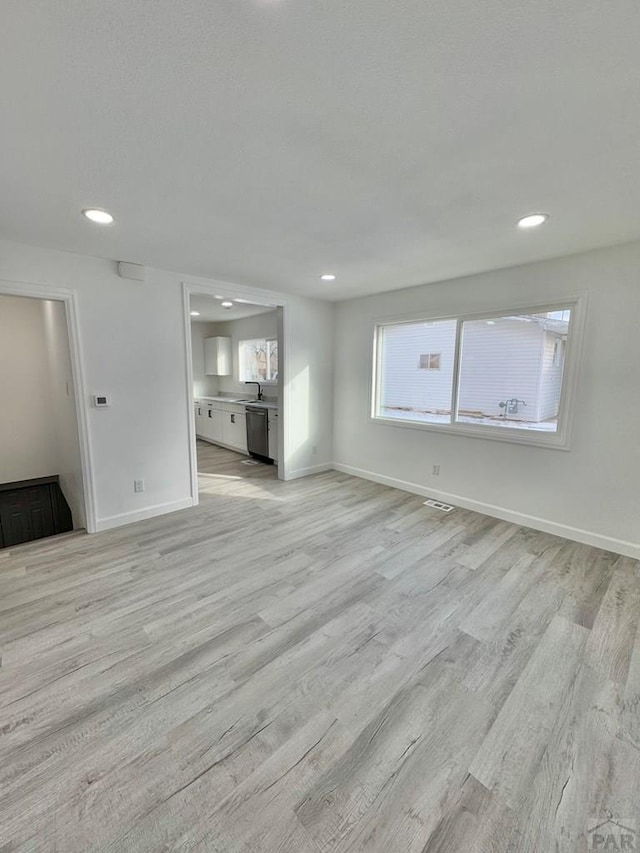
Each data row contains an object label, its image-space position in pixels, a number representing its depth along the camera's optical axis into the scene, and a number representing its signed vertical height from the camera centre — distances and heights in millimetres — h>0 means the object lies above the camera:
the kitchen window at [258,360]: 6527 +287
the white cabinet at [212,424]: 6826 -994
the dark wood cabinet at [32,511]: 4176 -1782
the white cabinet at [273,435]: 5410 -934
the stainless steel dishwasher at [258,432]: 5594 -936
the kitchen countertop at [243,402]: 5689 -485
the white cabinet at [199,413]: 7258 -816
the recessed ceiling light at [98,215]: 2184 +1008
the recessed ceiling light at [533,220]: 2223 +1031
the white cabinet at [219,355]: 7156 +396
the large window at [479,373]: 3211 +51
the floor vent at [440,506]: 3848 -1431
